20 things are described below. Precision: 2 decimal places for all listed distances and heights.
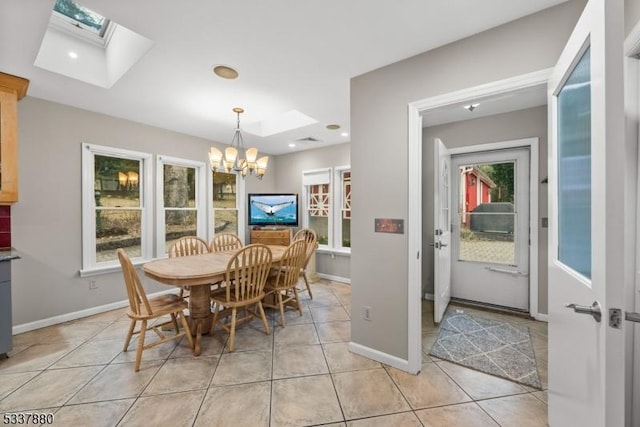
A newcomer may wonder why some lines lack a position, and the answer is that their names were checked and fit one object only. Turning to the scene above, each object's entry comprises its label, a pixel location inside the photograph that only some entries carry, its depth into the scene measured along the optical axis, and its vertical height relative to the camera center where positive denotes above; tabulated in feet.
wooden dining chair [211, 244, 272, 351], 7.52 -2.26
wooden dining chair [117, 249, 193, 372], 6.48 -2.72
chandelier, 9.24 +2.01
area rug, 6.49 -4.13
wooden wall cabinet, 7.44 +2.32
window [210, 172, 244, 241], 14.92 +0.62
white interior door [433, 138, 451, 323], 8.66 -0.66
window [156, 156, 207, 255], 12.23 +0.65
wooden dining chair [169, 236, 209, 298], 10.40 -1.55
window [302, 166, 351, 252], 15.24 +0.50
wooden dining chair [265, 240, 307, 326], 9.32 -2.47
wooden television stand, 15.15 -1.48
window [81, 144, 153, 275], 10.11 +0.29
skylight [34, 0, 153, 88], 6.70 +4.84
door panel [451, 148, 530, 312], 10.08 -0.71
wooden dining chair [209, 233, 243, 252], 11.85 -1.54
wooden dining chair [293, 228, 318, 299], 10.82 -1.46
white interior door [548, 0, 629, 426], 2.54 -0.10
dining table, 7.01 -1.82
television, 16.10 +0.14
